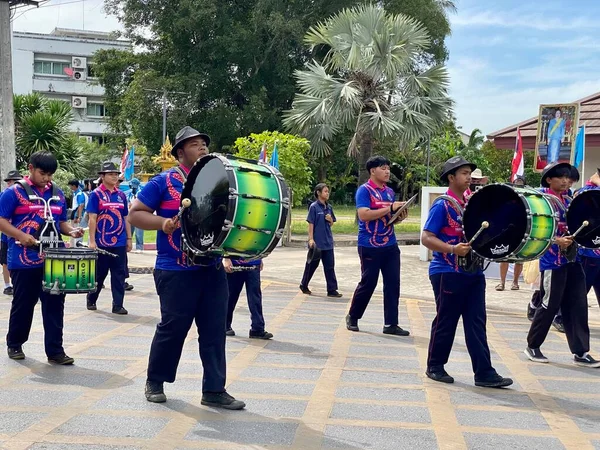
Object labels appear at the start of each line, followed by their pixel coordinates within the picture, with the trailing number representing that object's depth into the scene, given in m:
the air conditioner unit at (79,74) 70.19
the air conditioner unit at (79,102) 70.12
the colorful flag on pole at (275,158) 19.64
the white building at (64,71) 68.19
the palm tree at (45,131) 32.94
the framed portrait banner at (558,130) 14.52
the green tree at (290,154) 22.02
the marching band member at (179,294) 5.78
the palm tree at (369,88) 24.52
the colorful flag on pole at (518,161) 15.69
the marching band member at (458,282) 6.66
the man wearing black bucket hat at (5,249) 11.52
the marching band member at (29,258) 7.23
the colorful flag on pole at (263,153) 19.34
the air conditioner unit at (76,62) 69.94
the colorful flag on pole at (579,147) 13.88
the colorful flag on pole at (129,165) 26.08
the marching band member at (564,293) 7.59
